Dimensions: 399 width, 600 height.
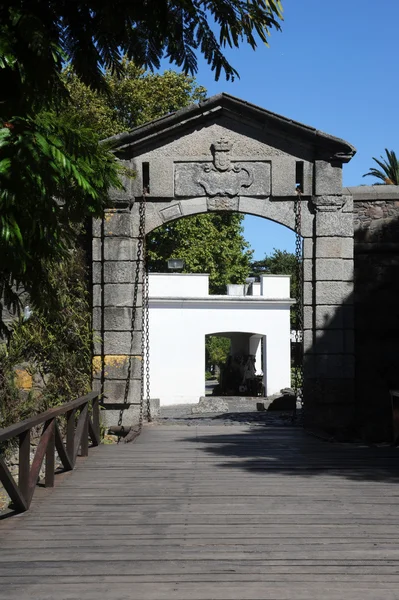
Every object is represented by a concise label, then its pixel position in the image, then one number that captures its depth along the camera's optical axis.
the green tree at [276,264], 52.16
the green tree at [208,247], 29.45
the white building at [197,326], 22.97
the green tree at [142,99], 25.19
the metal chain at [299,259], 10.66
